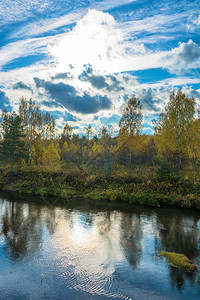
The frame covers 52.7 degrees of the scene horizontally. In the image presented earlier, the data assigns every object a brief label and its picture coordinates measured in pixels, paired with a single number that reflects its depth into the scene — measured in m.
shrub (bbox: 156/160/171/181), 23.25
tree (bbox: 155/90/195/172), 26.91
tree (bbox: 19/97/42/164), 39.38
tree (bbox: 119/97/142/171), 29.36
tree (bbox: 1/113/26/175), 31.50
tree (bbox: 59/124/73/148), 61.47
